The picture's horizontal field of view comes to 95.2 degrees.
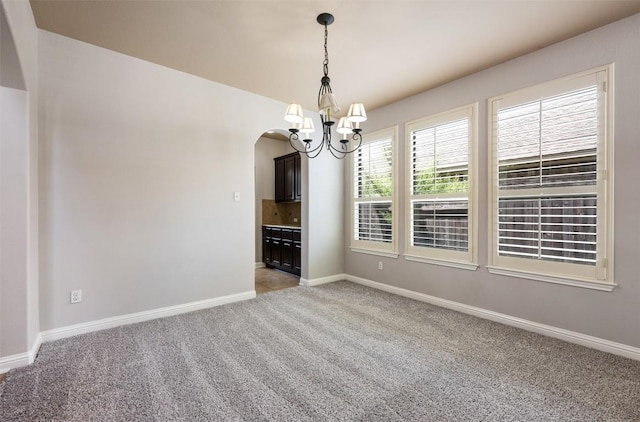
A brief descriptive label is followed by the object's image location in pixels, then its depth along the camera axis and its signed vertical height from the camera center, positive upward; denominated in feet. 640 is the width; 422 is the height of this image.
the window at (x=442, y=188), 11.17 +0.83
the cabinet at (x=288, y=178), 18.83 +2.10
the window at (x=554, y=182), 8.31 +0.83
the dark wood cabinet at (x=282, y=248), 16.89 -2.49
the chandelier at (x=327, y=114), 7.77 +2.65
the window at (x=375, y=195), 14.01 +0.70
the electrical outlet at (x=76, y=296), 9.02 -2.70
